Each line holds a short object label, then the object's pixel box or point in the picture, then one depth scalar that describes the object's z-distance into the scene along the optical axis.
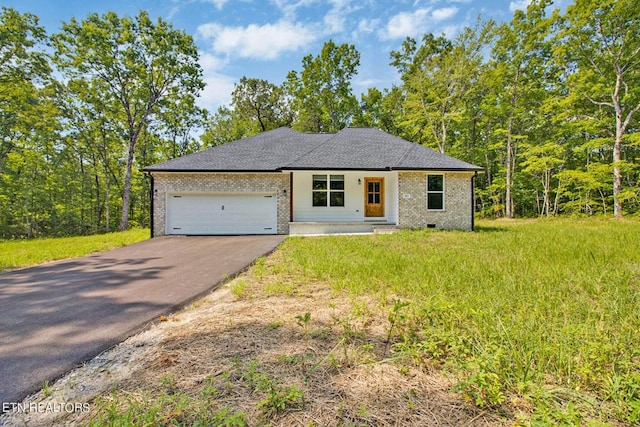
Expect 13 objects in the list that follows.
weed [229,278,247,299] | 3.80
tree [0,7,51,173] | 14.21
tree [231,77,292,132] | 24.17
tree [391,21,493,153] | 18.17
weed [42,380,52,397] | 1.85
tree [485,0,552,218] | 16.14
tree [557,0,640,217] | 13.38
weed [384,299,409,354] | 2.38
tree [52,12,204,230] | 16.09
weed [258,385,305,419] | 1.60
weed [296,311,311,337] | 2.39
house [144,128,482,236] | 11.31
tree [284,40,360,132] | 22.94
